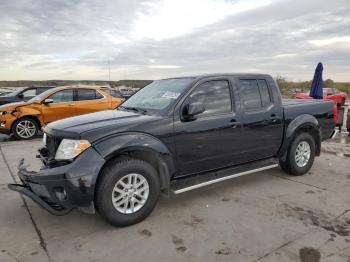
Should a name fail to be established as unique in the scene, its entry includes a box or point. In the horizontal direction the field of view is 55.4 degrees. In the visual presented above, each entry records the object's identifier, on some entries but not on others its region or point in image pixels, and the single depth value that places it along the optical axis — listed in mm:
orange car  9805
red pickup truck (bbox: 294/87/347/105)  21098
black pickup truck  3537
